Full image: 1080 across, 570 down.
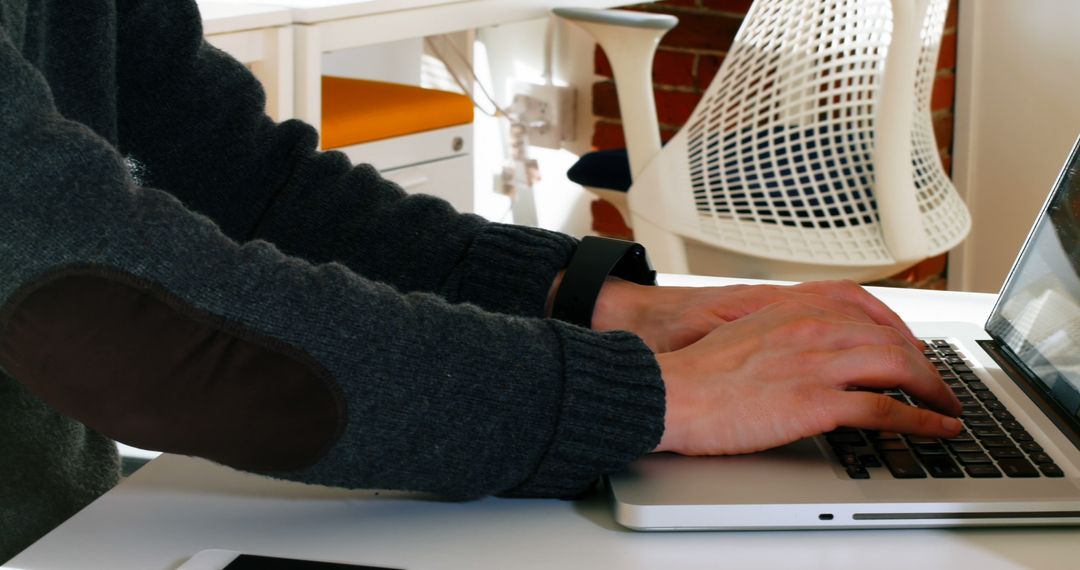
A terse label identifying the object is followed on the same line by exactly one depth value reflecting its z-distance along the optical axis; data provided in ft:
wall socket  9.70
